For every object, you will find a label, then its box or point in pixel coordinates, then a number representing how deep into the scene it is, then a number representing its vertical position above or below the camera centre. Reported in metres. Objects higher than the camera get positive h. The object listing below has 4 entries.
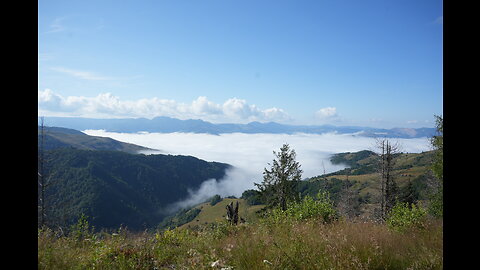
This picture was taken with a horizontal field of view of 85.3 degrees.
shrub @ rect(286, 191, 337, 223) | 9.35 -2.73
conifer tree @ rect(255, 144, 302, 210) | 37.75 -5.82
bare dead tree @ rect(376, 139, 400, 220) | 32.19 -3.71
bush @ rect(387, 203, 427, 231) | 7.30 -3.19
